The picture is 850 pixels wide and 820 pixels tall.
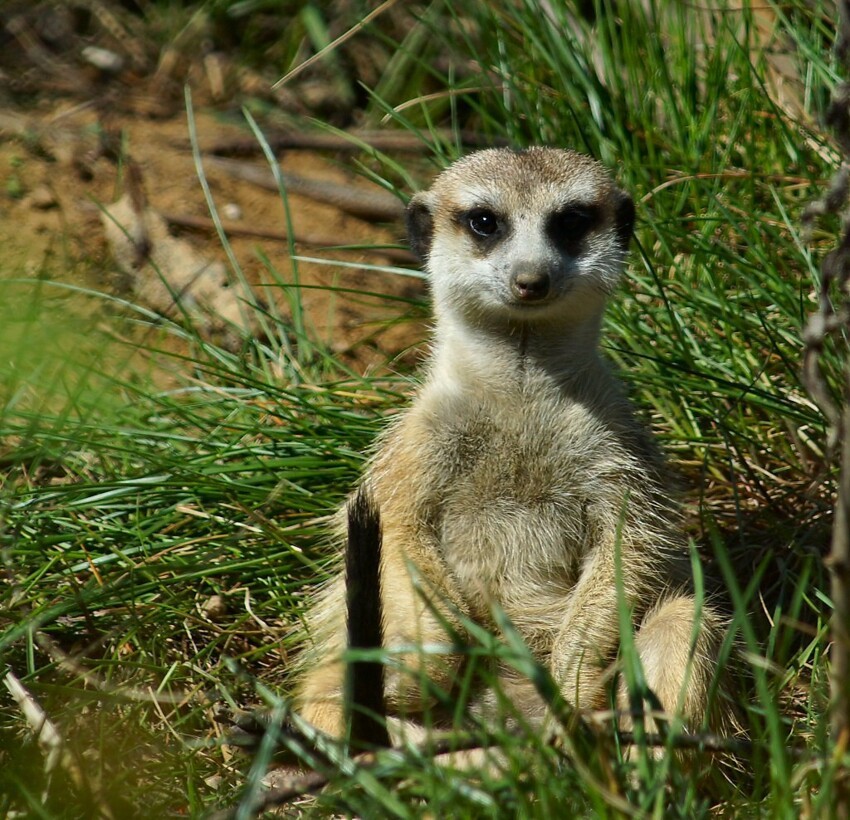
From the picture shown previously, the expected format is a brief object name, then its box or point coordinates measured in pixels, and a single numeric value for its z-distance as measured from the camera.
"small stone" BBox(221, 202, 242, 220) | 10.25
